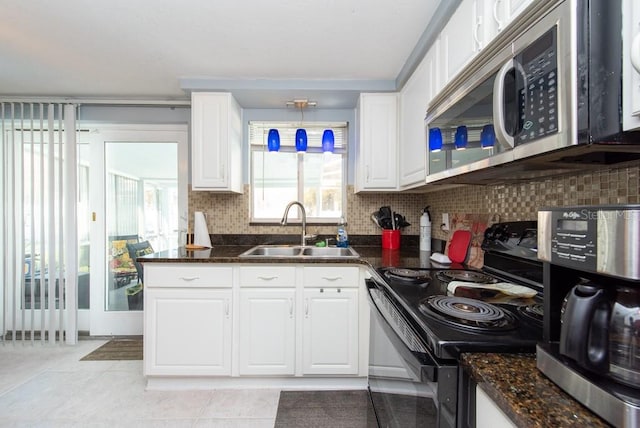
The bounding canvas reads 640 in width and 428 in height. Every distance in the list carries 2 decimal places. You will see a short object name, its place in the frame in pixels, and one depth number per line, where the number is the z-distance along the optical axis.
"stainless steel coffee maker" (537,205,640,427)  0.42
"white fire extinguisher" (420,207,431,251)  2.22
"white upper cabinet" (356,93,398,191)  2.20
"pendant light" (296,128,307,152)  2.39
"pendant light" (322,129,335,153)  2.38
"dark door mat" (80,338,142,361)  2.30
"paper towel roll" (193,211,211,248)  2.35
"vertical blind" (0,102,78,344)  2.47
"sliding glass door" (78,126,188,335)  2.65
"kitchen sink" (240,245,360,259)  2.29
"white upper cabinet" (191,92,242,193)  2.19
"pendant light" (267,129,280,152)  2.44
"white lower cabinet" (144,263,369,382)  1.86
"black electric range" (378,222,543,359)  0.71
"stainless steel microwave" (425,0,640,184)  0.62
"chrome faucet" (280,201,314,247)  2.39
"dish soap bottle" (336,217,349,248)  2.42
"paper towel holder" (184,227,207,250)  2.30
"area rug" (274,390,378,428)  1.59
